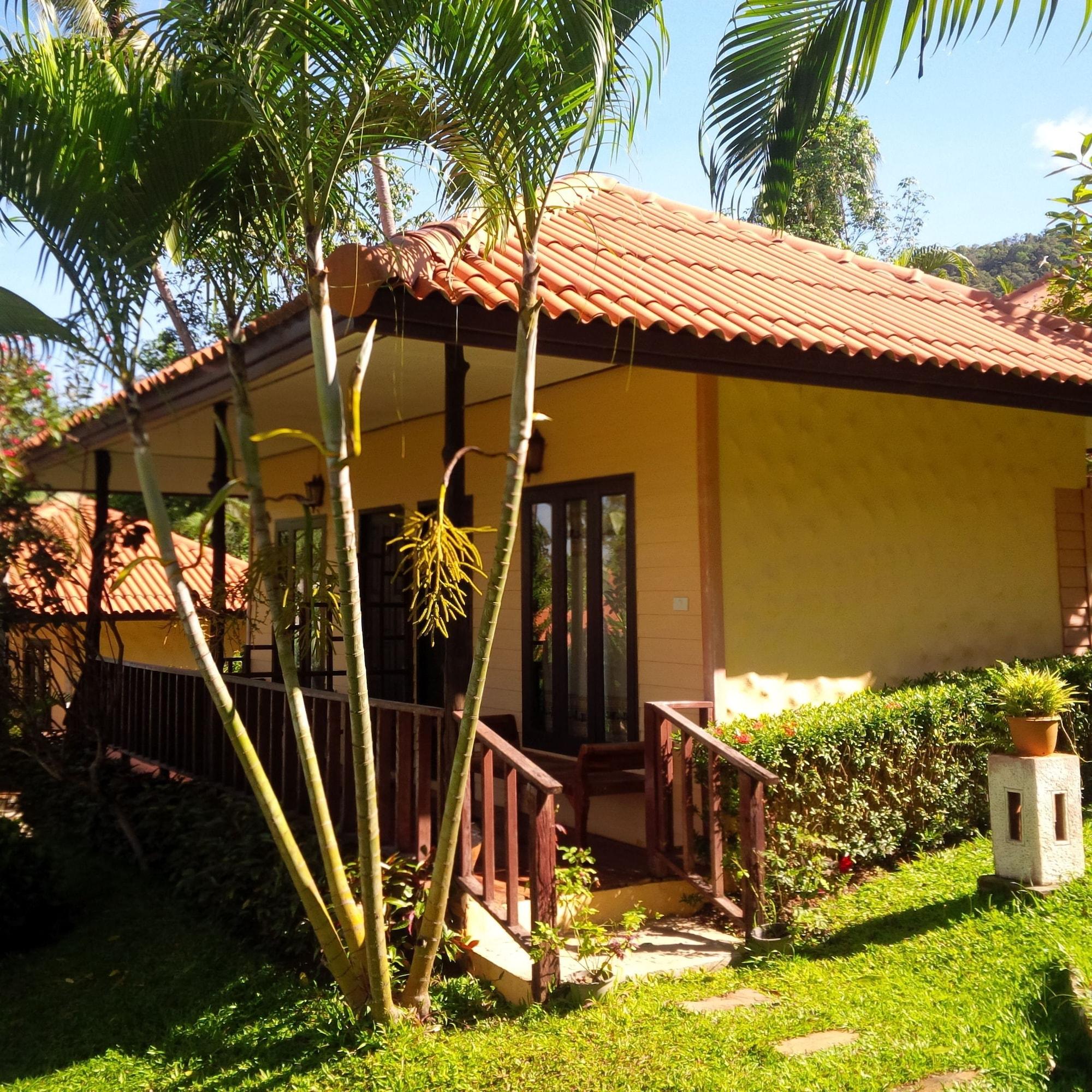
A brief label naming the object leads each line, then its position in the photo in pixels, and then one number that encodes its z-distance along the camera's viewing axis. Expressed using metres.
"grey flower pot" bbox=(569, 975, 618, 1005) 4.66
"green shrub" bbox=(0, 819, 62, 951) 6.24
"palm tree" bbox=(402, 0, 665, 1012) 3.77
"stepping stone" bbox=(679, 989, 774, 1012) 4.59
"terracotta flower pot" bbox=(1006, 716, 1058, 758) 5.44
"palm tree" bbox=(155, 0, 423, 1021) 3.82
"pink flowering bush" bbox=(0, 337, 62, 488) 7.14
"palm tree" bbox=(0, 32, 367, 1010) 4.05
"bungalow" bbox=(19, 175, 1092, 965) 5.81
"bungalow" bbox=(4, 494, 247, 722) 7.43
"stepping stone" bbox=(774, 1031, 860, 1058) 4.10
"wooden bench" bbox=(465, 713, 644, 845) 6.16
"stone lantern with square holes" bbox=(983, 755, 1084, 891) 5.29
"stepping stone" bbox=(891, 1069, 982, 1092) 3.74
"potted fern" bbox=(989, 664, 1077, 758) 5.45
